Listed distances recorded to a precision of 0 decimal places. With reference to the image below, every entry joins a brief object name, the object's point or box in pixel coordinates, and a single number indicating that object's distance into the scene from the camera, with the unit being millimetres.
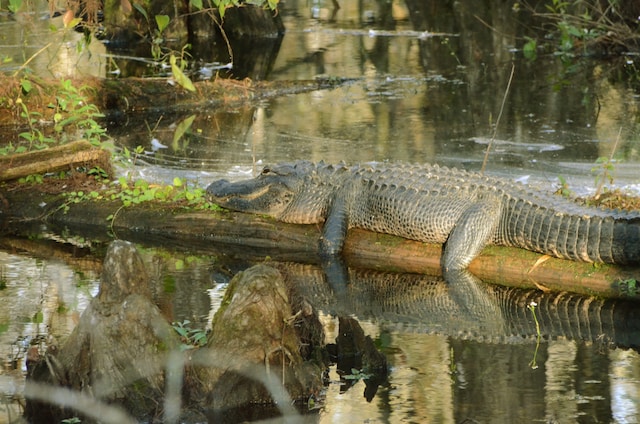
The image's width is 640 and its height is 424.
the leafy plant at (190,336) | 12003
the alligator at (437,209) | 15539
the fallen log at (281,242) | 15547
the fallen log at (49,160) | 19062
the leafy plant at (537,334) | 12648
